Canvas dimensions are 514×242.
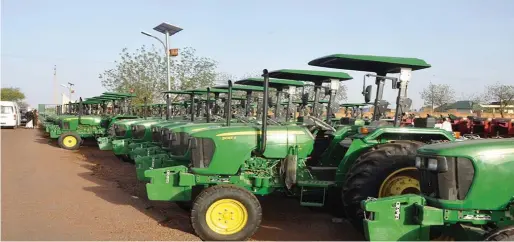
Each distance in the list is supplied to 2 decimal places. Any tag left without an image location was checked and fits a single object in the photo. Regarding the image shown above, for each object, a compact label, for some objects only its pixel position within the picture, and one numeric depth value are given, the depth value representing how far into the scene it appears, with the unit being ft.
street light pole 65.42
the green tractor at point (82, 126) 60.75
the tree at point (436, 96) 148.77
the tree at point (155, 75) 87.61
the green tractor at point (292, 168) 19.67
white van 96.99
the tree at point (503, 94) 134.53
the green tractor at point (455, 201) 13.88
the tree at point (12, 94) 228.92
